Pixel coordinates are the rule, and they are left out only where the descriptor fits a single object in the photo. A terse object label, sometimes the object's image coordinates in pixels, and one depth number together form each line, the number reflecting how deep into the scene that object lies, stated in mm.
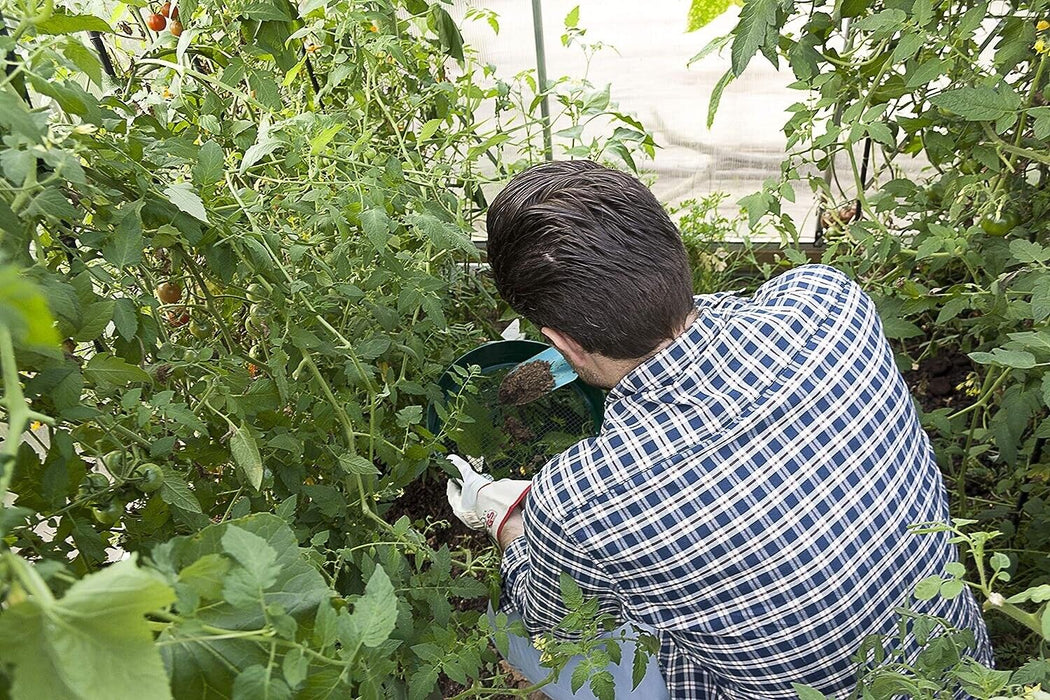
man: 977
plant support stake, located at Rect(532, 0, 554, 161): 1841
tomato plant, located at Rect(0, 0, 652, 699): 533
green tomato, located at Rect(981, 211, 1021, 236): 1306
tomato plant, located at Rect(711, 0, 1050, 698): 1130
